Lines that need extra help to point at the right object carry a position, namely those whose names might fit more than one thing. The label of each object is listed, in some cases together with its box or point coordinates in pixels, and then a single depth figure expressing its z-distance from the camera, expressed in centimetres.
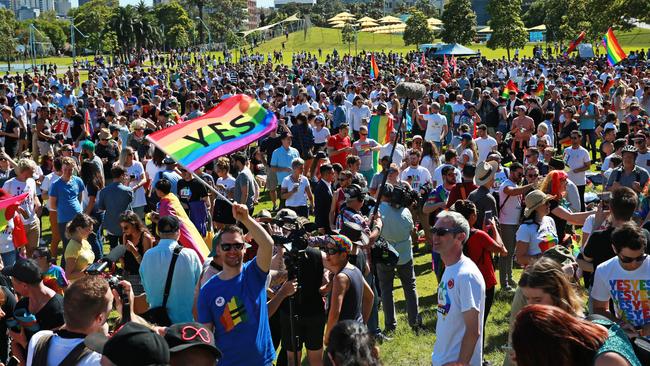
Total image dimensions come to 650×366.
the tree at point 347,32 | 7852
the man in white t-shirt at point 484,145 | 1324
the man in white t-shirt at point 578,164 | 1195
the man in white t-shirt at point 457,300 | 470
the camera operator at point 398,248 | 801
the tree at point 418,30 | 7006
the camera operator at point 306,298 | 576
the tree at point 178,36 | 9844
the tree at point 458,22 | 6356
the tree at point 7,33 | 8269
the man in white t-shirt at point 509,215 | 924
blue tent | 4456
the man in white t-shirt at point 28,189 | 965
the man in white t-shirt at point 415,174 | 1088
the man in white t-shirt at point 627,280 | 497
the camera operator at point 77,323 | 382
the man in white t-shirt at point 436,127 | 1539
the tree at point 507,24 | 5572
